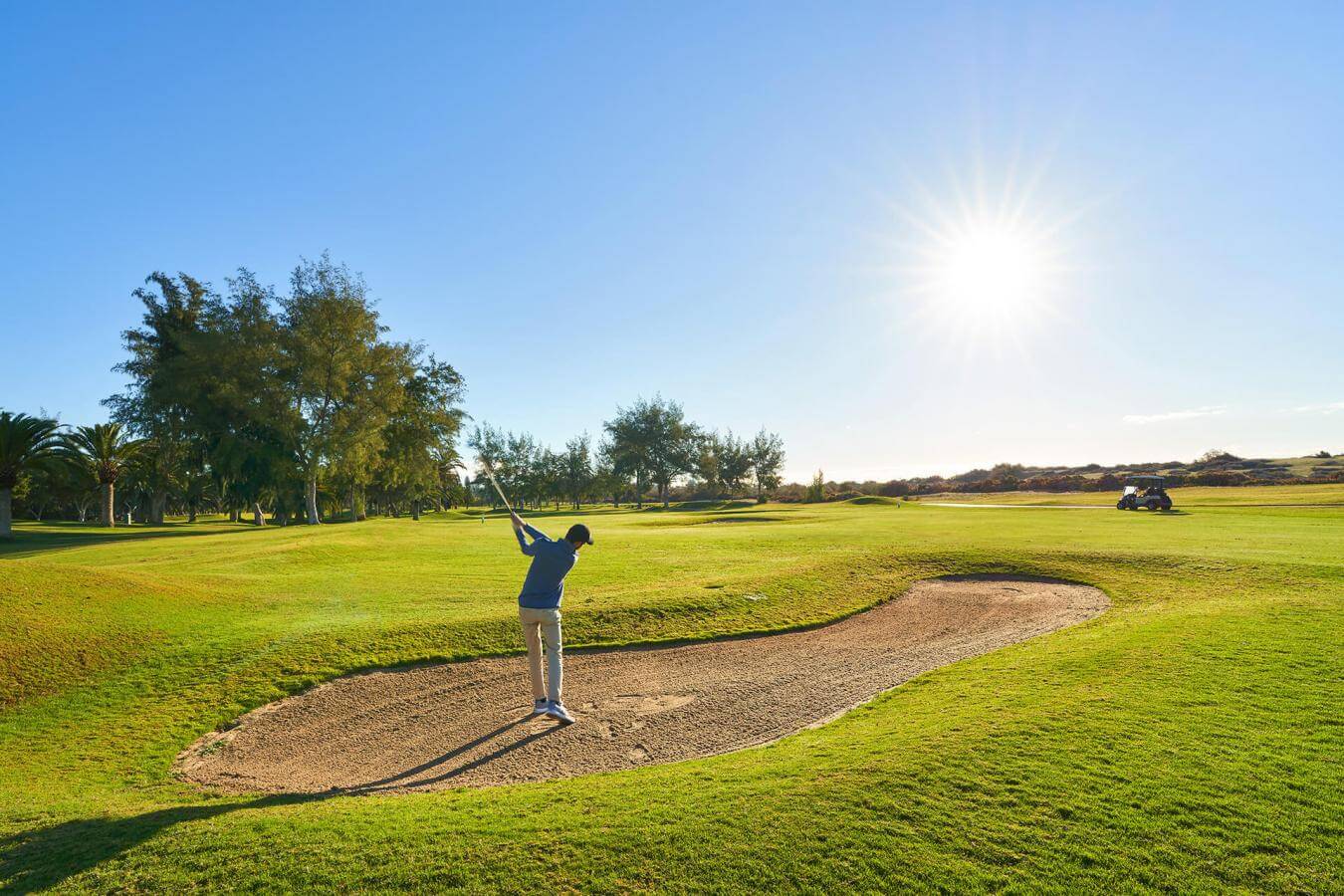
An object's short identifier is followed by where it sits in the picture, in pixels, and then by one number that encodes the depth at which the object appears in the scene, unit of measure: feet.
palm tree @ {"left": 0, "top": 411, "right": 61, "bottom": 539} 108.37
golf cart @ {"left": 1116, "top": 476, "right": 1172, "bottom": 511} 151.07
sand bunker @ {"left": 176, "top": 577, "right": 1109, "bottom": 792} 26.78
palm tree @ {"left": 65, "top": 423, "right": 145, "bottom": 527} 155.53
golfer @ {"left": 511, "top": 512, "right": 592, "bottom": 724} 29.94
